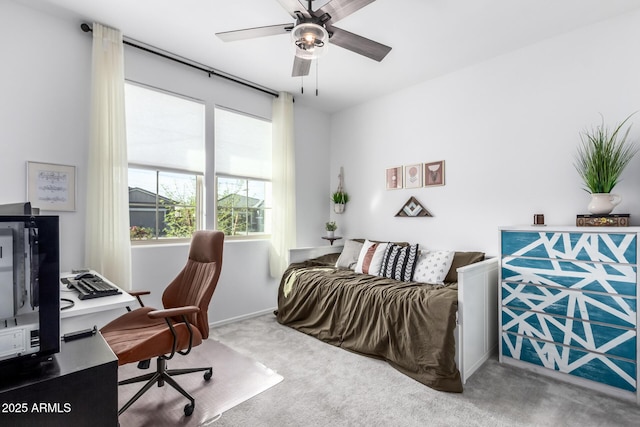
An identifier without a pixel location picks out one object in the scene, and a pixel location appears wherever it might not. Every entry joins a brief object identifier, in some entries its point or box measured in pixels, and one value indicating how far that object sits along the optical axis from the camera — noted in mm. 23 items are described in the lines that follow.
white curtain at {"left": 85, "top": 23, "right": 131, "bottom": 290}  2562
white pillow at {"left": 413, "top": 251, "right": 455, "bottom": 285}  2975
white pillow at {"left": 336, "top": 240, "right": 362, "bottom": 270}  3793
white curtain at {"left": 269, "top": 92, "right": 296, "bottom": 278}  3920
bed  2262
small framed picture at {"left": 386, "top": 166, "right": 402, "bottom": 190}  3865
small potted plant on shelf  4341
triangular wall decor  3645
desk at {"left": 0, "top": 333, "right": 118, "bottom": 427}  920
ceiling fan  1886
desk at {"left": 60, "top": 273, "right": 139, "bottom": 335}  1416
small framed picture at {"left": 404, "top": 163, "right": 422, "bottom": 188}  3684
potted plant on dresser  2273
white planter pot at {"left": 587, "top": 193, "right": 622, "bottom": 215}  2258
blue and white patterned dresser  2076
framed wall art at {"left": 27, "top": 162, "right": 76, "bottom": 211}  2387
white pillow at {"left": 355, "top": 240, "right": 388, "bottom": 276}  3418
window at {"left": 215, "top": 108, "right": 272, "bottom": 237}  3553
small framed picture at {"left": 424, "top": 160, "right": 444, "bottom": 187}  3490
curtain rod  2803
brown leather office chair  1711
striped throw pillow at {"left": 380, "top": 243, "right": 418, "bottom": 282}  3170
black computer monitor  969
